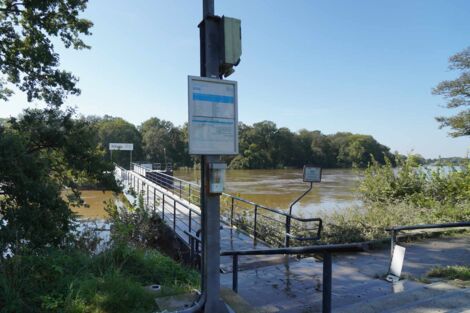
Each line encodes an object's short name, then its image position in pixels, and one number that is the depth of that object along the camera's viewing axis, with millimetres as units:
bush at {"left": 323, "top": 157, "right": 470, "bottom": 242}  7598
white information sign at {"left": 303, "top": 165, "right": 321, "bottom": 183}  6602
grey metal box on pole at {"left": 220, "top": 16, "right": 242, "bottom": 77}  2104
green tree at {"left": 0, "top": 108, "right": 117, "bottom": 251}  5656
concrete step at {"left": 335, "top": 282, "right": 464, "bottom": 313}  3104
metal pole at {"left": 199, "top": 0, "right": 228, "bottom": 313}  2145
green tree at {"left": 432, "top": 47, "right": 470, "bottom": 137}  19656
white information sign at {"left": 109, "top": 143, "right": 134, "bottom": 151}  29469
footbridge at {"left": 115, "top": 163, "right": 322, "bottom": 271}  5984
